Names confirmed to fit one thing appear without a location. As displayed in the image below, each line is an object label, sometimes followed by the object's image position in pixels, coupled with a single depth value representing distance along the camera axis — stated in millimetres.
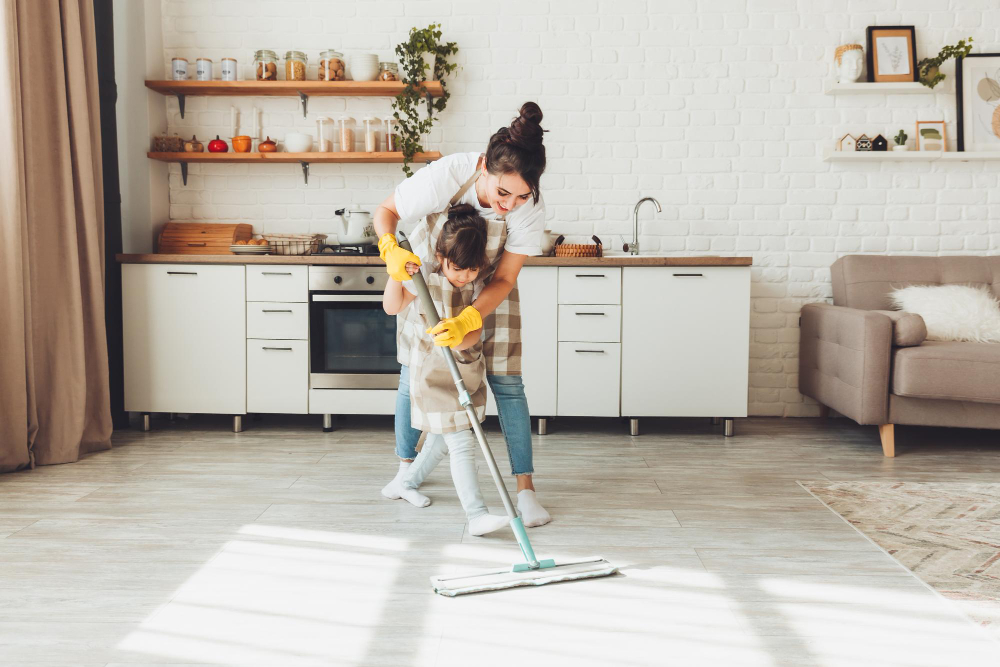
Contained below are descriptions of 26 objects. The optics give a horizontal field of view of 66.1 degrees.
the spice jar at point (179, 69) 3730
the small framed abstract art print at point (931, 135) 3729
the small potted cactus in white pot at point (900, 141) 3711
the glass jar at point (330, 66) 3715
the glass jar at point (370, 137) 3756
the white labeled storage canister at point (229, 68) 3742
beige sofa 2920
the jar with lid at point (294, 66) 3729
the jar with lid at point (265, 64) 3734
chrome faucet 3699
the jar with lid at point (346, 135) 3773
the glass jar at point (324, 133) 3789
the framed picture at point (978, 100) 3703
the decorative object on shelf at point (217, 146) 3777
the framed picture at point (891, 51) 3721
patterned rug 1751
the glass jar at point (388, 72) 3713
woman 1857
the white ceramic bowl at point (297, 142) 3777
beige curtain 2682
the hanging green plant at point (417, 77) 3676
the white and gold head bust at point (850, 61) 3666
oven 3387
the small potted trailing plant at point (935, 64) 3660
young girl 1993
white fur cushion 3145
